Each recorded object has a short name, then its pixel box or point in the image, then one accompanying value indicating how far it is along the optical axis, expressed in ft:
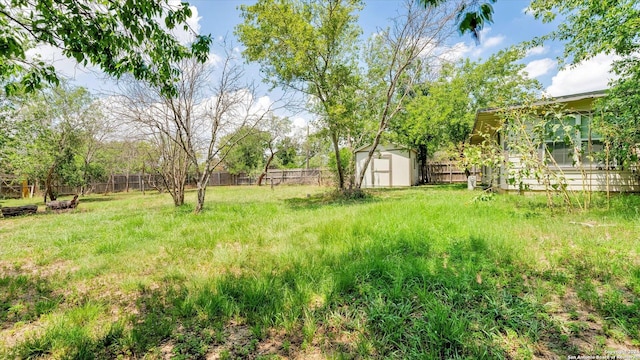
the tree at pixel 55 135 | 31.91
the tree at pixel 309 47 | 28.50
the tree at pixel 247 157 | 88.48
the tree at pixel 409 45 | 30.50
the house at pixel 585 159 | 23.88
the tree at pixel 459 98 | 52.39
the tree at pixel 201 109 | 25.66
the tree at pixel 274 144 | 80.94
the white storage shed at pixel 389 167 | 58.13
